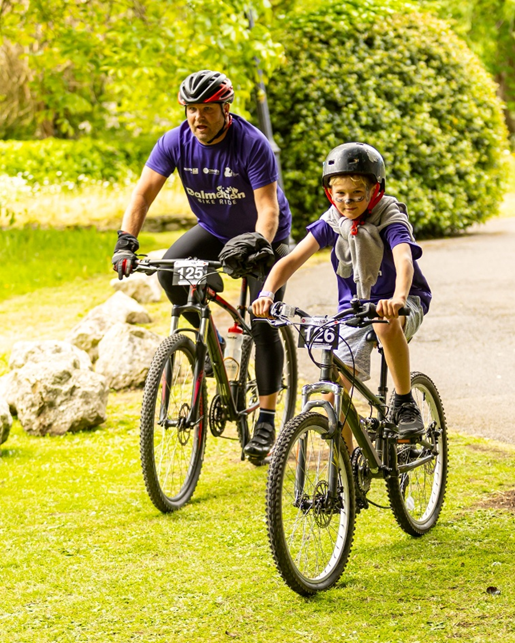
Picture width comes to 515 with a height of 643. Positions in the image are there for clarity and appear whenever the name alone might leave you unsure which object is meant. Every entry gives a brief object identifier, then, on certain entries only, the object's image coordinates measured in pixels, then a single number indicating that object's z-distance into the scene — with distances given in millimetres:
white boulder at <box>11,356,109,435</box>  12703
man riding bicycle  9734
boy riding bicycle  7898
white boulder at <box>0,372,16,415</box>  13383
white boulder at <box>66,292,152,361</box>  16422
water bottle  10742
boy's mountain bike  7090
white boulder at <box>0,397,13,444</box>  11656
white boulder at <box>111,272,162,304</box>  21422
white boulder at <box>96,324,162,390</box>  15023
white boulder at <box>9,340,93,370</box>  13539
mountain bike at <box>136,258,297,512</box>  9266
